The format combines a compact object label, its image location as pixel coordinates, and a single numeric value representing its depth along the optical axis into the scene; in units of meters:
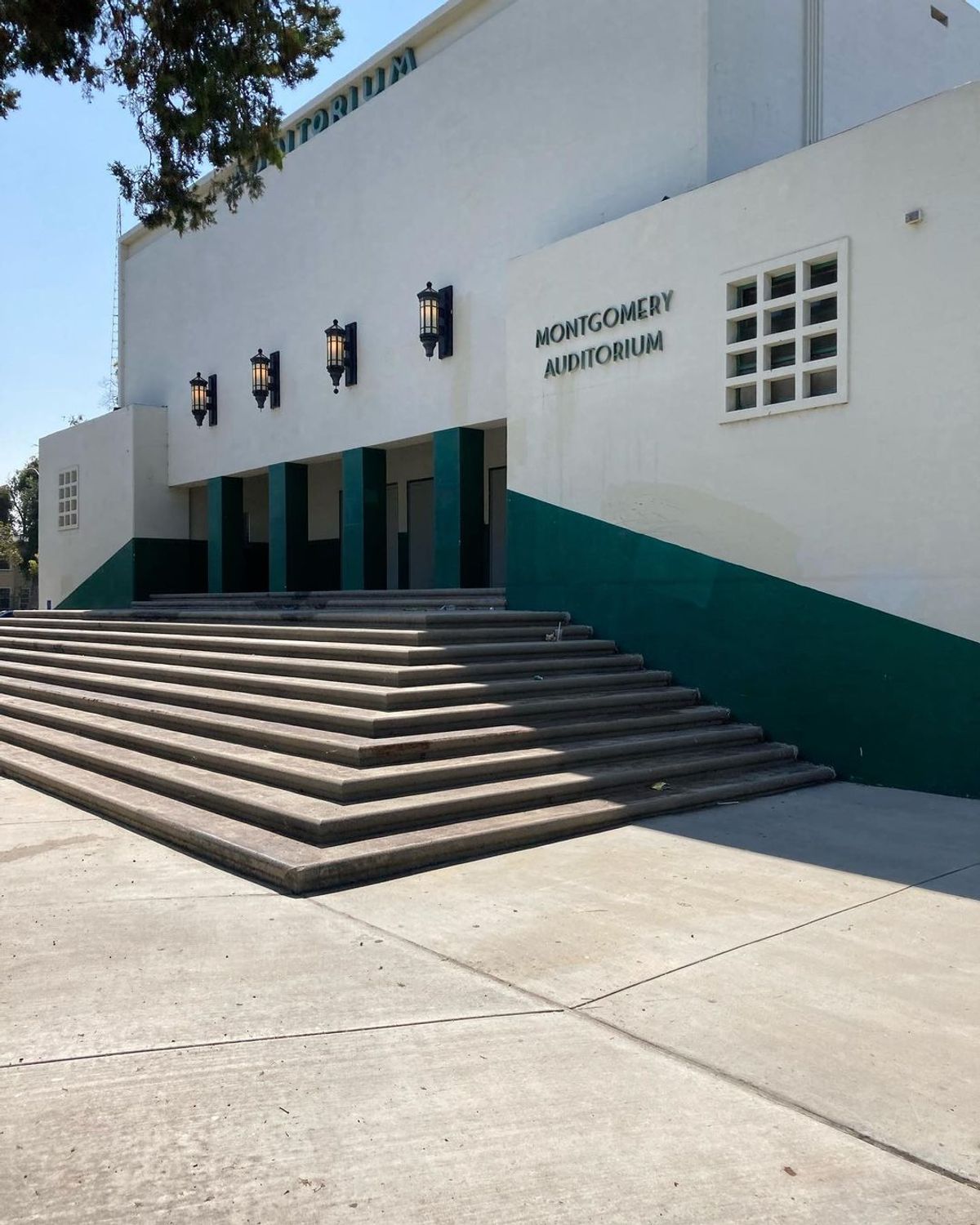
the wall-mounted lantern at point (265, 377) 16.56
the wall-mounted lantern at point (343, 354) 14.87
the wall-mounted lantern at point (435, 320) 13.21
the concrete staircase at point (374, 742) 5.73
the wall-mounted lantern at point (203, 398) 18.30
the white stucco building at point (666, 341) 7.58
